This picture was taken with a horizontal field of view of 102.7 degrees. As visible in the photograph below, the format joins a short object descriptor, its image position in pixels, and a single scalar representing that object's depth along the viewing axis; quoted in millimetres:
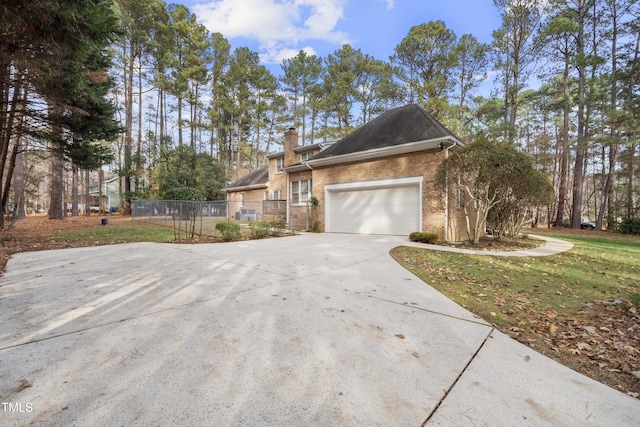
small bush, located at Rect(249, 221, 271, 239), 9912
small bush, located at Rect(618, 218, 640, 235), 15055
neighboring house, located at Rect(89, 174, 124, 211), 33175
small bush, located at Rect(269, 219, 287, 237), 10953
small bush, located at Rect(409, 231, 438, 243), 8891
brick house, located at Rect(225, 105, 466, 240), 9406
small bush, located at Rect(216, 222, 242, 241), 8930
